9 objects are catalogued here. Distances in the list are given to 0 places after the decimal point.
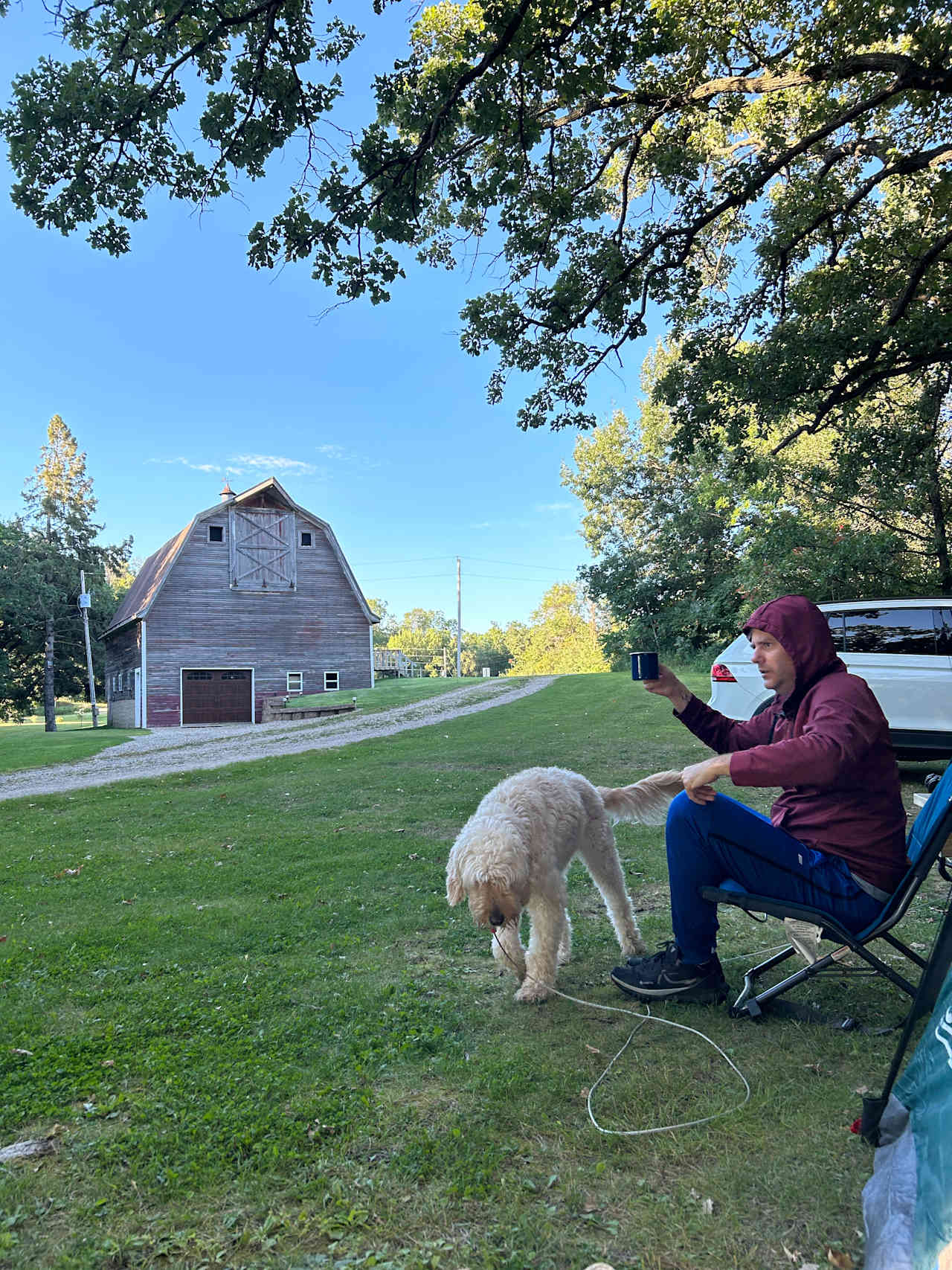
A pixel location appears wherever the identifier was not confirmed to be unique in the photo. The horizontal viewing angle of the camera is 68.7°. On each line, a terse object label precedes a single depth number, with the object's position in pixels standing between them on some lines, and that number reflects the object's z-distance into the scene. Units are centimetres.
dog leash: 246
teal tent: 163
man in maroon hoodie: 288
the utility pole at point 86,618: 3297
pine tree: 3484
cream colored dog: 330
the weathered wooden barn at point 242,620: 2781
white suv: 830
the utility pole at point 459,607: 5421
